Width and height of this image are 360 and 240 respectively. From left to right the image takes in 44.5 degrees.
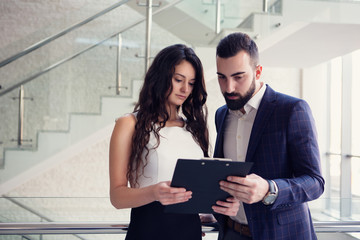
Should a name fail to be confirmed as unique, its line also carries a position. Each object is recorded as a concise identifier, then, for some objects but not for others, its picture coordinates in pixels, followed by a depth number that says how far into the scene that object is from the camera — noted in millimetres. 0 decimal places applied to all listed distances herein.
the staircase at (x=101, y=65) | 4496
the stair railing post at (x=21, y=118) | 4459
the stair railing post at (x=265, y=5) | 5090
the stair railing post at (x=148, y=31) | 4684
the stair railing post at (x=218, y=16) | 4996
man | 1392
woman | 1686
